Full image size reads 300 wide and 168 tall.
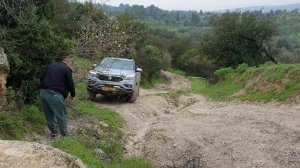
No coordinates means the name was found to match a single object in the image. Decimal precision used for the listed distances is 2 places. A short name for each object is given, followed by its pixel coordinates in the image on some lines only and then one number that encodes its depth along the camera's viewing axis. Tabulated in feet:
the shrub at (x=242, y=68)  49.24
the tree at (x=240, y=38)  70.78
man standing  18.91
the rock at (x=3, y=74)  19.70
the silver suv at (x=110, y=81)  34.12
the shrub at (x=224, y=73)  52.91
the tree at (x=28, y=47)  21.82
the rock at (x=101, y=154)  19.12
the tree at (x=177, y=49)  173.95
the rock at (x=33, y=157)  9.76
